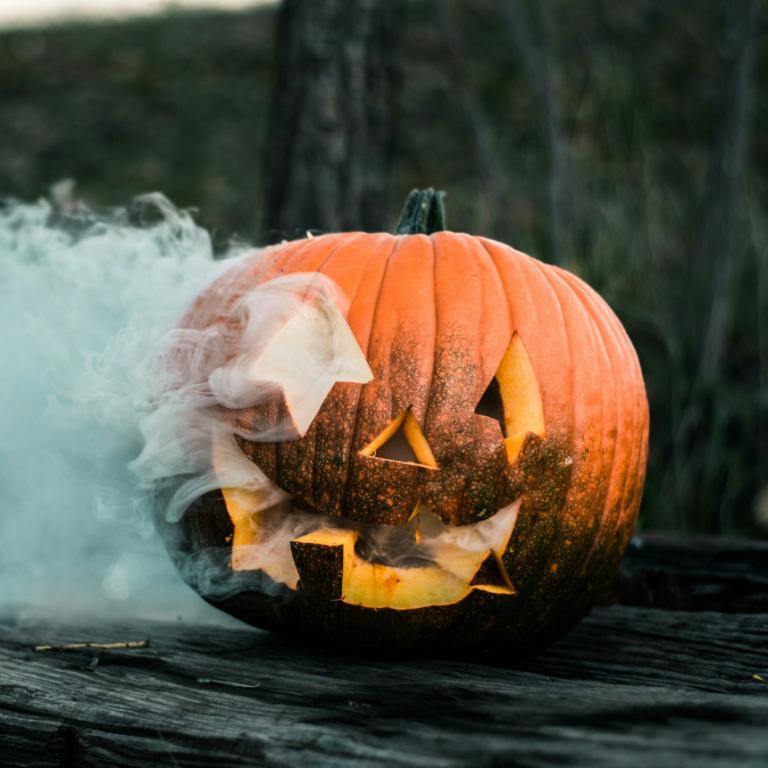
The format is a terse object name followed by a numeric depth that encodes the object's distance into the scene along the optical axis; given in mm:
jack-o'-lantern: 1261
